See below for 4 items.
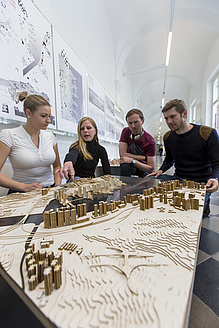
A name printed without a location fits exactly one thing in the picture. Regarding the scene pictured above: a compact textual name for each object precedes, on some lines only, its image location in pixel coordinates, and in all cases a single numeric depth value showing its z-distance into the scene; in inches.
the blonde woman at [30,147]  44.7
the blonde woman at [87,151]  63.7
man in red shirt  72.4
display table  9.6
